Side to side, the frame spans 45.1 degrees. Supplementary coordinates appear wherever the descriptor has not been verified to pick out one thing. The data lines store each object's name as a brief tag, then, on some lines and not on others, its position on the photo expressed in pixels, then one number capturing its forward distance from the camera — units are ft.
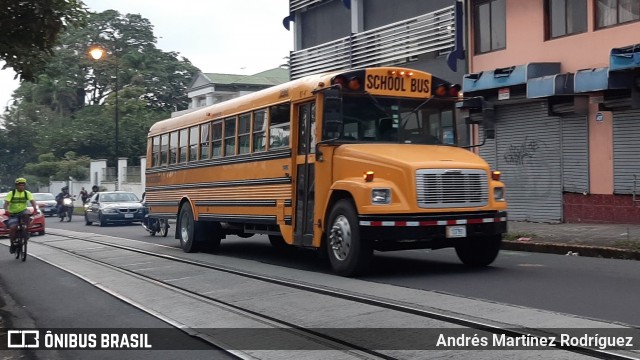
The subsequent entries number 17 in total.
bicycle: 51.78
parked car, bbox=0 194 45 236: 77.97
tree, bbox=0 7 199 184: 218.18
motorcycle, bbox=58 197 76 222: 123.24
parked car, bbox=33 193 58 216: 139.23
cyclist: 52.31
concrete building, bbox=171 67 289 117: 175.42
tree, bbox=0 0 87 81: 35.29
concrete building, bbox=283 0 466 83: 72.79
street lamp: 111.74
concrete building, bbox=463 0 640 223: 53.88
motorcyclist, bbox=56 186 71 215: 124.57
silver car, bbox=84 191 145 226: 101.14
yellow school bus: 33.63
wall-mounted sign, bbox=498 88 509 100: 62.59
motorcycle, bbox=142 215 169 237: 74.13
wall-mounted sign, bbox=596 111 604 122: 55.92
